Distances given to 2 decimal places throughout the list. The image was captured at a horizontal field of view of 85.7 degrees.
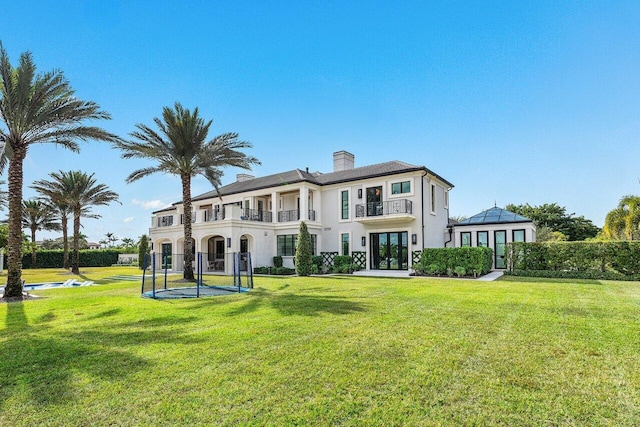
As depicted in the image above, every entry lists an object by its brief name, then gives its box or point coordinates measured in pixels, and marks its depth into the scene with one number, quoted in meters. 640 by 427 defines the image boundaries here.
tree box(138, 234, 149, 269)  32.20
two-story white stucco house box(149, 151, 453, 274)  21.39
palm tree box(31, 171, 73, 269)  26.92
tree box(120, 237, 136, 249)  76.31
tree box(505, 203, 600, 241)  41.19
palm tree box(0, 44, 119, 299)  12.10
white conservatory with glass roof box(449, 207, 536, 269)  20.82
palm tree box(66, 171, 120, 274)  27.22
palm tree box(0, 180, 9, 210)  25.64
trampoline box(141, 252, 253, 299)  12.16
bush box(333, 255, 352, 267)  22.09
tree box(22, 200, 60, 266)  34.66
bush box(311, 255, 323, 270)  22.56
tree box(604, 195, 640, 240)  20.70
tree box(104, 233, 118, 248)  84.03
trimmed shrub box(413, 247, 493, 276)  17.33
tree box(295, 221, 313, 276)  20.38
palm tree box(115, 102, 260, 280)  17.38
